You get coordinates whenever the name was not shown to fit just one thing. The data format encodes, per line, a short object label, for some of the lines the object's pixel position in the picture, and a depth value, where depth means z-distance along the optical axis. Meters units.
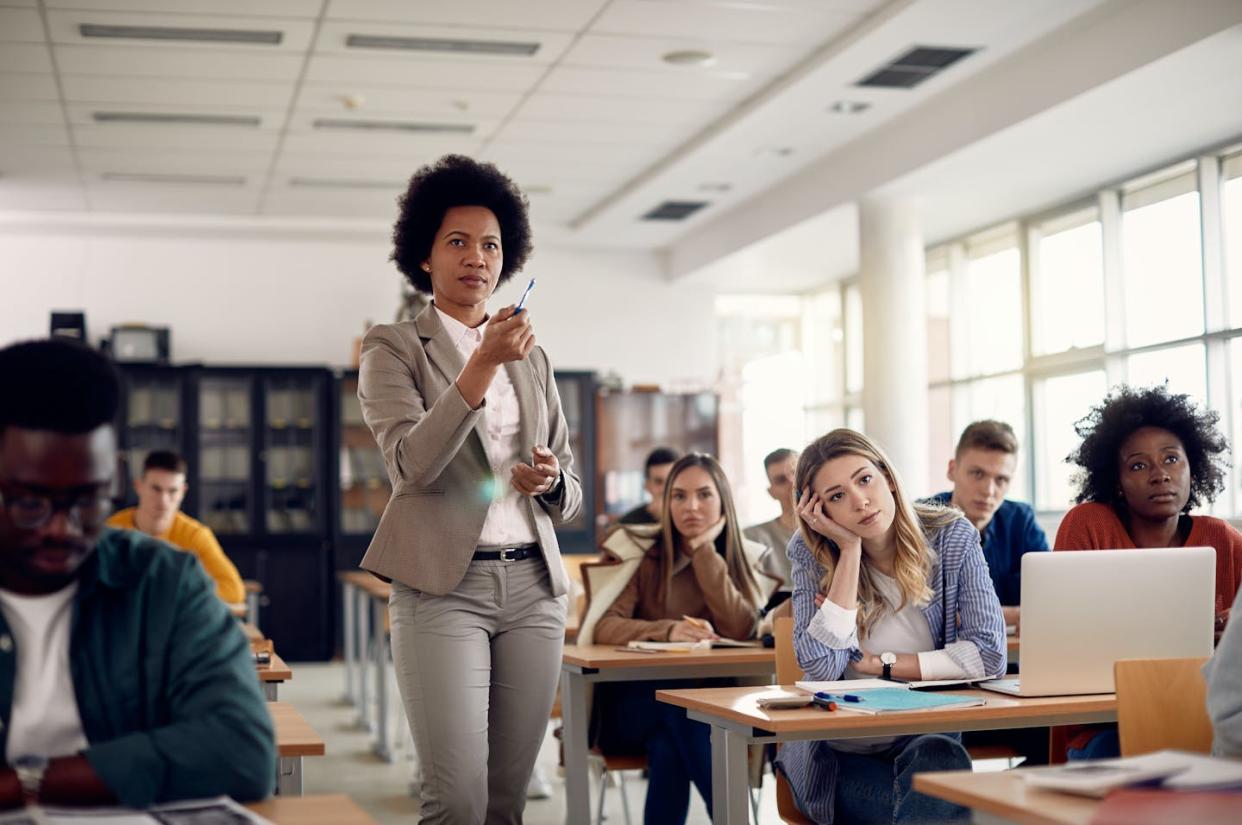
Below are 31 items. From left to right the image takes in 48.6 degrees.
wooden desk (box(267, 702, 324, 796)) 2.17
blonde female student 2.83
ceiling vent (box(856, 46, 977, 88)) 6.54
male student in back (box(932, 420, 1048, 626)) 4.22
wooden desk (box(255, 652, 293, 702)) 3.08
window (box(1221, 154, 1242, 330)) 7.09
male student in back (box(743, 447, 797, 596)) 4.66
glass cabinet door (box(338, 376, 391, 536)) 10.45
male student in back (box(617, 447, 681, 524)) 5.36
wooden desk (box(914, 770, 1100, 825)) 1.50
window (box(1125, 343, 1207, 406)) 7.37
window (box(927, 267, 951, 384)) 9.87
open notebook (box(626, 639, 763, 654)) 3.77
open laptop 2.64
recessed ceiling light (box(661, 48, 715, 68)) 6.67
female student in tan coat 3.87
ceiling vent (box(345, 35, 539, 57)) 6.46
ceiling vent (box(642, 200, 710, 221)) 9.88
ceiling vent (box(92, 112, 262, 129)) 7.65
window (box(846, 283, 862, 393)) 11.45
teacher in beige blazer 2.42
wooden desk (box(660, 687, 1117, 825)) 2.37
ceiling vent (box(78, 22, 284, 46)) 6.26
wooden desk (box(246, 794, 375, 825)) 1.50
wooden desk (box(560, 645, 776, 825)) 3.51
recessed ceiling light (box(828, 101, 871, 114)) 7.36
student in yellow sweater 5.52
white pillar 8.26
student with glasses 1.41
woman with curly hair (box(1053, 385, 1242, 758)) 3.57
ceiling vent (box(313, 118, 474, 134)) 7.84
